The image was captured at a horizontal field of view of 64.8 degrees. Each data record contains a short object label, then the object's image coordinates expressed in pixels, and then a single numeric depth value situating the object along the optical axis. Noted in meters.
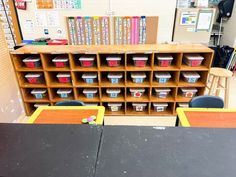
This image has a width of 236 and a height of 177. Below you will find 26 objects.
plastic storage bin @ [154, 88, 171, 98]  2.73
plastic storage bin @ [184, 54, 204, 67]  2.51
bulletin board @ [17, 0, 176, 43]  3.68
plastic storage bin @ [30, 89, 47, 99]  2.75
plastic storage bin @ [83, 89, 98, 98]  2.74
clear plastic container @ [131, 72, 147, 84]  2.65
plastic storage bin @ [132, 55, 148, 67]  2.54
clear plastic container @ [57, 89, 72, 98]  2.76
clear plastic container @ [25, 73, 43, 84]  2.66
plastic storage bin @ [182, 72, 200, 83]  2.61
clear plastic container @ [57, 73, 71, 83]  2.66
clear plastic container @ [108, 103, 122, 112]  2.83
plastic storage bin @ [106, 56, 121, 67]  2.54
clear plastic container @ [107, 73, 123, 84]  2.65
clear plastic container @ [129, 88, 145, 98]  2.75
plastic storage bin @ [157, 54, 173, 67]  2.53
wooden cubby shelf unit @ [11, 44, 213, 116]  2.48
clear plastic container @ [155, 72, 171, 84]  2.63
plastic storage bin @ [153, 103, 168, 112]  2.83
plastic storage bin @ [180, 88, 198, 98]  2.73
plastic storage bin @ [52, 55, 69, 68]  2.55
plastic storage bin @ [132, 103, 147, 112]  2.85
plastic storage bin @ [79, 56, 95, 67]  2.55
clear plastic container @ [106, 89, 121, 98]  2.74
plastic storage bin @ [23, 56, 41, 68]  2.55
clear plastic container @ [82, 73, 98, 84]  2.65
